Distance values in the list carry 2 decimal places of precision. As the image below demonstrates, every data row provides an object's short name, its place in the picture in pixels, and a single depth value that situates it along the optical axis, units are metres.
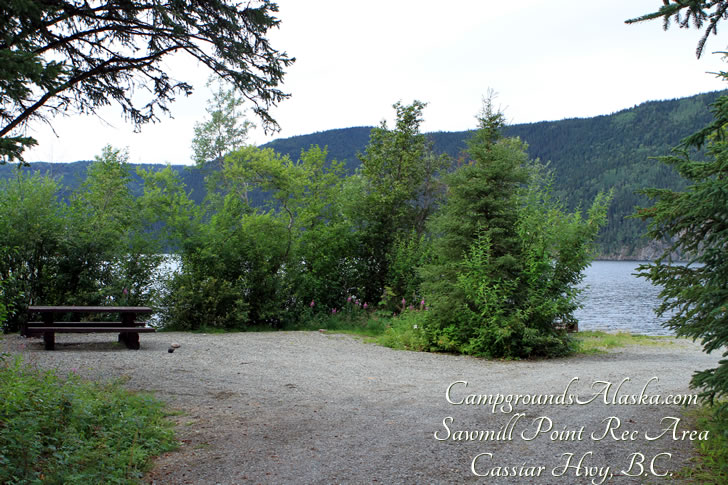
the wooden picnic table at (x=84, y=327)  8.42
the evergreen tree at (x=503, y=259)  9.27
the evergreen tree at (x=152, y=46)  5.62
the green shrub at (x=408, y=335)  10.07
